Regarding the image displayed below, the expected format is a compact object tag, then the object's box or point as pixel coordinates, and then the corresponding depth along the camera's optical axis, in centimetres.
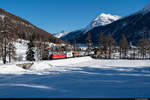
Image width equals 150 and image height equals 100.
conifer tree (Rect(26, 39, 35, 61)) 4344
